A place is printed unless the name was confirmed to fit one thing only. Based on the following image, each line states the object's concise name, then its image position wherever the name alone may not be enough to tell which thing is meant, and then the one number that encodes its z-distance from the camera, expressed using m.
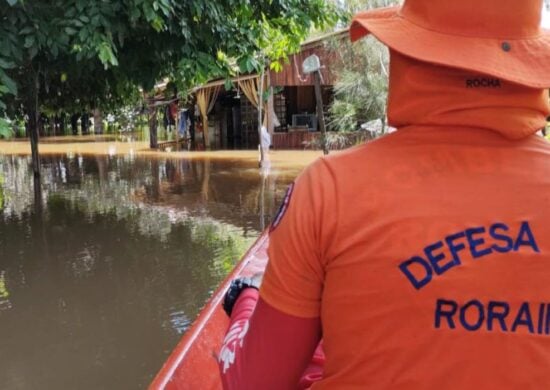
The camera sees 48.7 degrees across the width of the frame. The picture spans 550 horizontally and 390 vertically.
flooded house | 19.86
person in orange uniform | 1.03
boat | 2.29
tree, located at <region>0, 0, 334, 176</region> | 4.74
